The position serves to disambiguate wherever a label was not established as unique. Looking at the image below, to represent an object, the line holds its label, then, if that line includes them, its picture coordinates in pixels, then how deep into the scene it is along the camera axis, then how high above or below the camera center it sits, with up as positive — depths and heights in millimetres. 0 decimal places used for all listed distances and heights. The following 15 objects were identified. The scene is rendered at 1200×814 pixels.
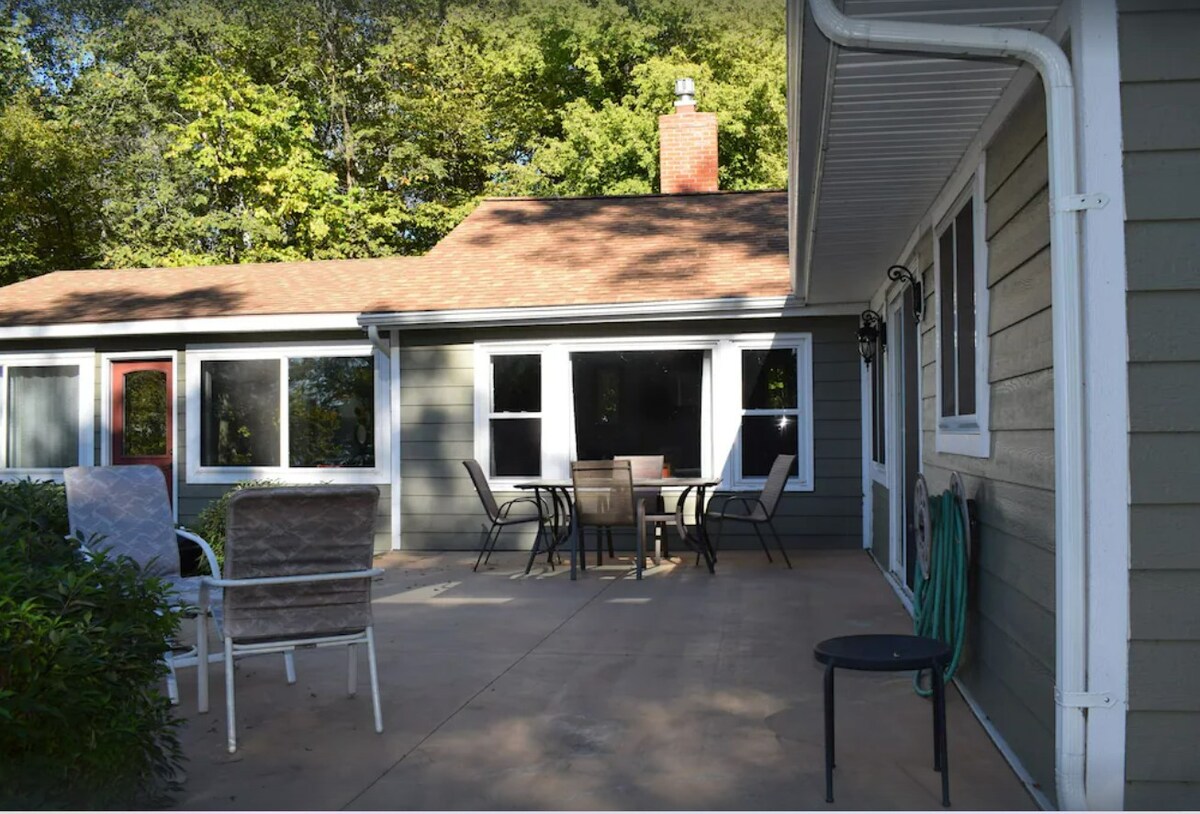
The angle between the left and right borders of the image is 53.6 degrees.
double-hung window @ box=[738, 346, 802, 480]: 10016 +93
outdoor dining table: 8719 -697
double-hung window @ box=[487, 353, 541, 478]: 10359 +60
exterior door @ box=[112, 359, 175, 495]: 11461 +96
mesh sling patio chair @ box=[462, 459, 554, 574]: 9016 -724
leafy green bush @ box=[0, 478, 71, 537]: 4453 -320
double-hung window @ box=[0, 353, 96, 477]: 11562 +122
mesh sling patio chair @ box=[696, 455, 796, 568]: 8703 -595
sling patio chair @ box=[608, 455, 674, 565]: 9414 -641
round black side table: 3273 -669
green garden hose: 4188 -601
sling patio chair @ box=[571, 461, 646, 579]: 8508 -542
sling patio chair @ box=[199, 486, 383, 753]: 4176 -524
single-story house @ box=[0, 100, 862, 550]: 9930 +407
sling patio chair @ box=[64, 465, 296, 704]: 5027 -409
